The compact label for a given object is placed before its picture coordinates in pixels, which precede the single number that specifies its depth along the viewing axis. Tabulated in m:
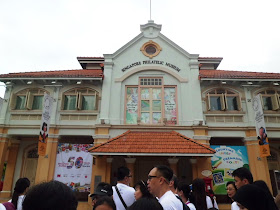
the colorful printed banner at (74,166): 11.87
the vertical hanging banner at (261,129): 11.20
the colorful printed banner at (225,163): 11.59
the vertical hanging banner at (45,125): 11.33
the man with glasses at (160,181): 3.00
